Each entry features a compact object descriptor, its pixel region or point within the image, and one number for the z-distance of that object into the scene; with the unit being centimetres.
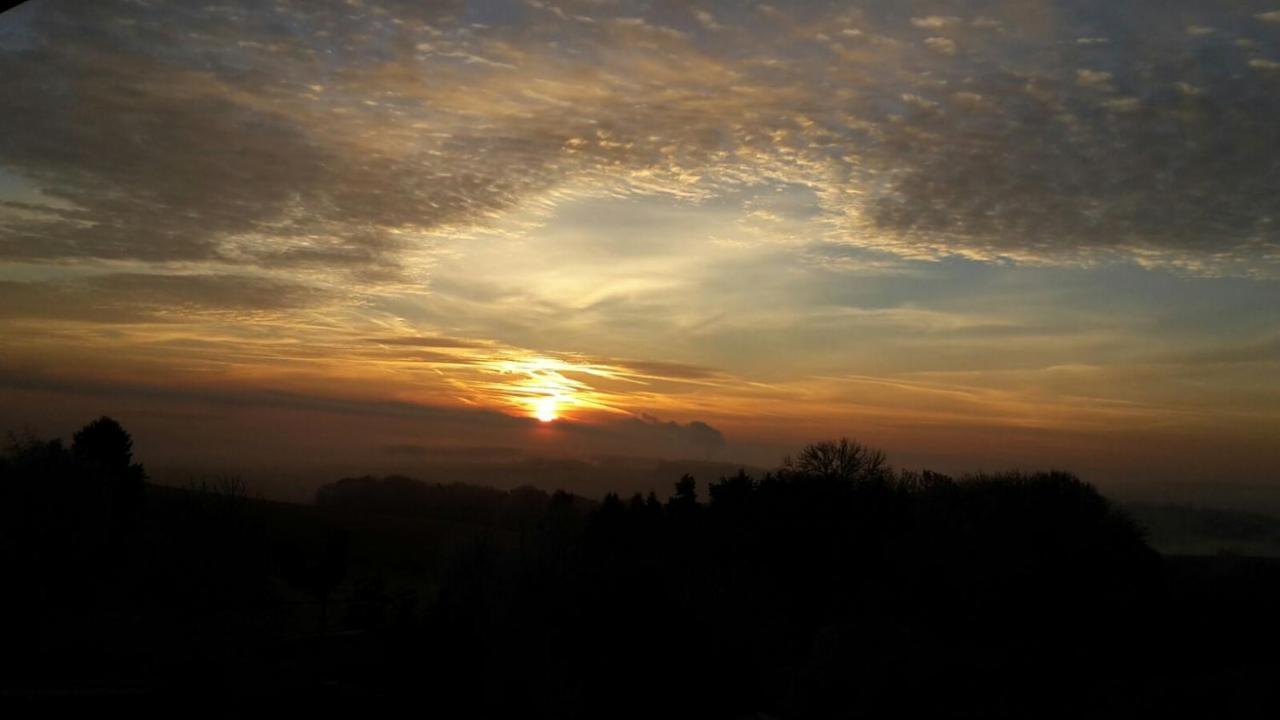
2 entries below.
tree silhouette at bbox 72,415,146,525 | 2889
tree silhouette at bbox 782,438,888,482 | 5038
